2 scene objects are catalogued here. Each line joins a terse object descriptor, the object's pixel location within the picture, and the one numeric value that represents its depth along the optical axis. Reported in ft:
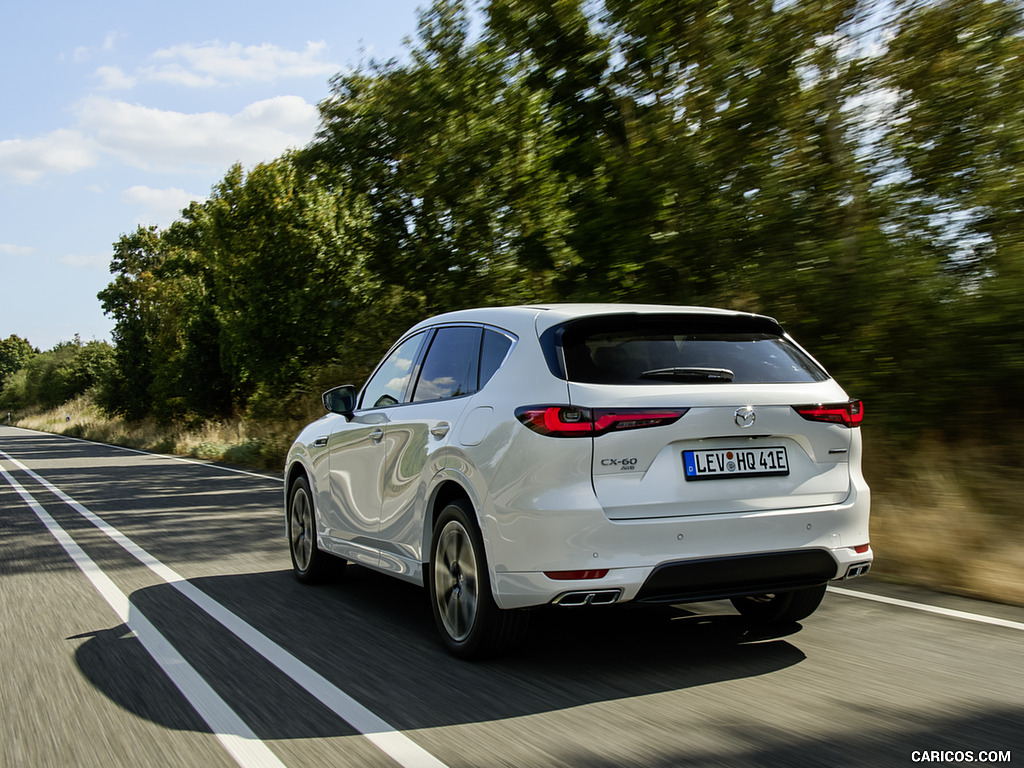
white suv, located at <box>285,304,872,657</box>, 14.62
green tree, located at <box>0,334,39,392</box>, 533.14
